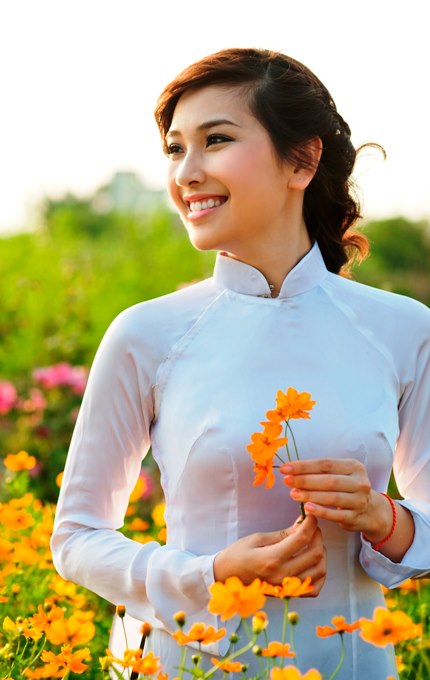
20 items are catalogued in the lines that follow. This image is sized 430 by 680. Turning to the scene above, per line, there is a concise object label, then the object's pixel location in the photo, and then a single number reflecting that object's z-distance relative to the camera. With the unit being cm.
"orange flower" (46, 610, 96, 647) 251
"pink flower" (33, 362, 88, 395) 490
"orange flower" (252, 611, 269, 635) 234
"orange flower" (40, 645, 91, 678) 247
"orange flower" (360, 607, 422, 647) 230
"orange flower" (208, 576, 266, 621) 232
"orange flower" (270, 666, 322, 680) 227
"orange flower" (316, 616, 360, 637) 238
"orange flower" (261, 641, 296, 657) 234
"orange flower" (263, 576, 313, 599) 237
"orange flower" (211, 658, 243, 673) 237
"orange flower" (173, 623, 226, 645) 235
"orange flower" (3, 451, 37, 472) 310
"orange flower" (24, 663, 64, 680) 246
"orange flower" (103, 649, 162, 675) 240
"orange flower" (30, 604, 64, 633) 254
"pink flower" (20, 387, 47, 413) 485
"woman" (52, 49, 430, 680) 259
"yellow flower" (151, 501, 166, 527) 317
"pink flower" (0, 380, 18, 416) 488
